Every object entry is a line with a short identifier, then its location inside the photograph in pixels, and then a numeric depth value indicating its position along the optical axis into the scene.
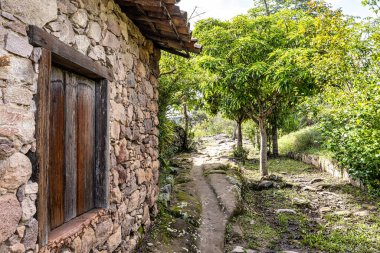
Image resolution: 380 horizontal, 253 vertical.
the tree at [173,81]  6.44
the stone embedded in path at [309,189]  7.37
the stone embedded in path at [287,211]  5.87
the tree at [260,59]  6.60
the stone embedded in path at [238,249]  4.05
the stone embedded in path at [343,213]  5.57
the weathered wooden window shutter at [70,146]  2.07
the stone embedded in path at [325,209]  5.89
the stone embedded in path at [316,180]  8.12
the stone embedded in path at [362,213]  5.37
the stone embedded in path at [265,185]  7.81
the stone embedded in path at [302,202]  6.28
